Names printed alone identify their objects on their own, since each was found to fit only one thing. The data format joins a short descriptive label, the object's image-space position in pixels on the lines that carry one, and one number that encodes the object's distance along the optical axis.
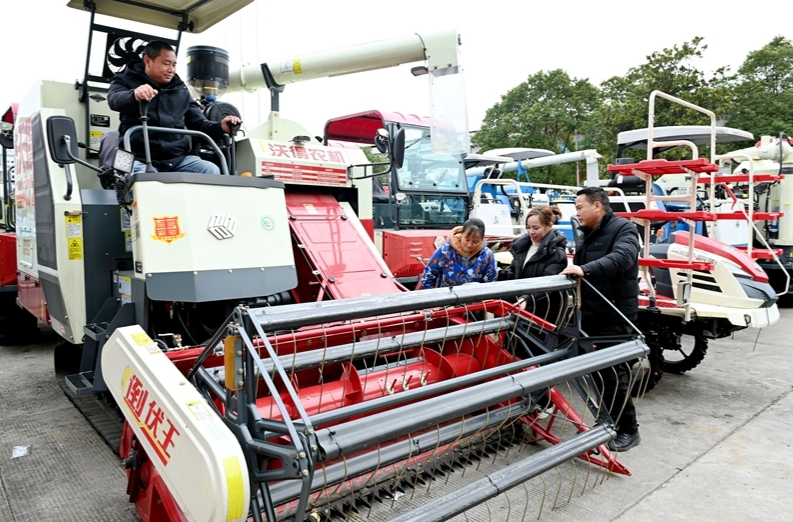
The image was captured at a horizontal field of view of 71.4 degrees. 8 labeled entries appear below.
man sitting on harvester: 3.43
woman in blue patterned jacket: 3.83
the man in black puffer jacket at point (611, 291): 3.40
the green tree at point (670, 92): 16.86
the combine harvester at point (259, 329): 1.87
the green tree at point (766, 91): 20.14
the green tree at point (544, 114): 28.20
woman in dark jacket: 3.73
